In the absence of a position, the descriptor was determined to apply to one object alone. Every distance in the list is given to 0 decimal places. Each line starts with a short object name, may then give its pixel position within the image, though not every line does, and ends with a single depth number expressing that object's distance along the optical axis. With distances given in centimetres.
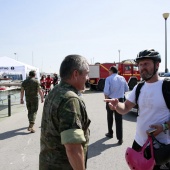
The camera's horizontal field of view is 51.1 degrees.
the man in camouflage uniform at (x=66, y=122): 125
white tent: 909
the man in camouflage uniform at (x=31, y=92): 517
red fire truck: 1663
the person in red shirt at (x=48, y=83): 1227
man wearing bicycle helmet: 185
